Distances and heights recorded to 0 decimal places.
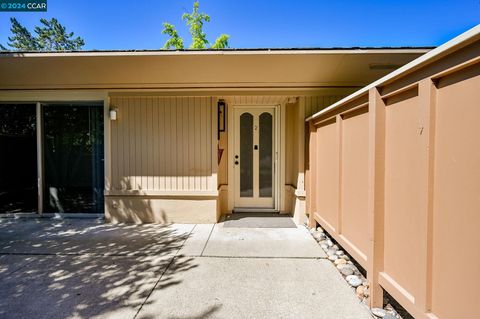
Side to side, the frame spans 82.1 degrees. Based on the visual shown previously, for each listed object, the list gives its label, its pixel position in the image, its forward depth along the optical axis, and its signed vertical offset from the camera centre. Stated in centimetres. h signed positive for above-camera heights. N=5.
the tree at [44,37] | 2405 +1054
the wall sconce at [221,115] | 516 +72
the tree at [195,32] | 1770 +790
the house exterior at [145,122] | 425 +54
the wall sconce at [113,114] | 471 +66
